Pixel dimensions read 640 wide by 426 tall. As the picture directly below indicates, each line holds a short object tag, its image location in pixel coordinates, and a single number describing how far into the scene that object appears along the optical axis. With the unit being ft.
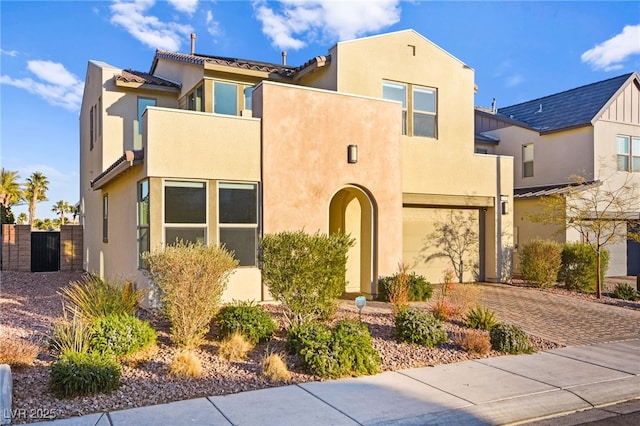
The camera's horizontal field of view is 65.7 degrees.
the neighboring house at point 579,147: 66.54
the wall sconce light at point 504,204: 56.34
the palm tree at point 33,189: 131.85
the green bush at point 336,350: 23.16
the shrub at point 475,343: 27.73
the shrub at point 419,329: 28.48
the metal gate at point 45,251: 70.85
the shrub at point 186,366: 22.13
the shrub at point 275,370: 22.30
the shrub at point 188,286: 25.68
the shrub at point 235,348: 25.12
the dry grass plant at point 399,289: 34.19
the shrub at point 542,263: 52.60
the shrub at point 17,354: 22.17
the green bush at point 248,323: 27.63
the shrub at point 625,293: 49.78
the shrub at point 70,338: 23.00
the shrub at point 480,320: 32.50
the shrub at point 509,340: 28.35
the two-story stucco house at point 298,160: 37.19
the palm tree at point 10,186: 112.98
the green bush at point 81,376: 19.36
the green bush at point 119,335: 23.81
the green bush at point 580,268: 53.16
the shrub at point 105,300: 28.12
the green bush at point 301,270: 29.19
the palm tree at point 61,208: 163.63
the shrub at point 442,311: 33.93
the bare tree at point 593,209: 55.16
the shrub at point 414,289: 42.63
